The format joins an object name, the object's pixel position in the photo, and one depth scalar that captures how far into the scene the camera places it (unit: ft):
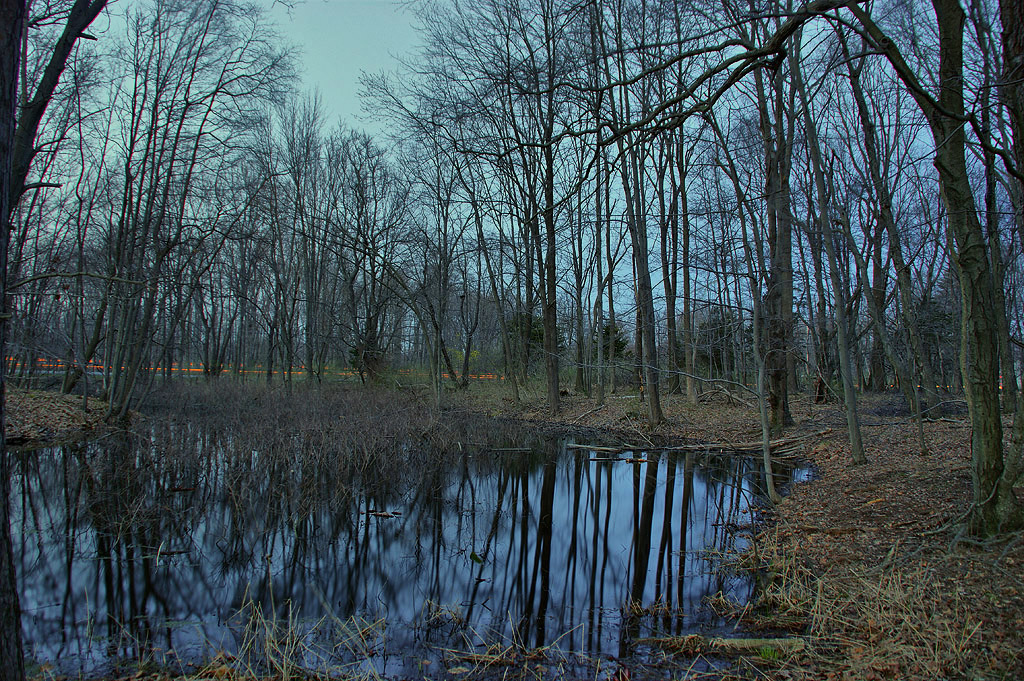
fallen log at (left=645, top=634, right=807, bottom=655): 12.51
